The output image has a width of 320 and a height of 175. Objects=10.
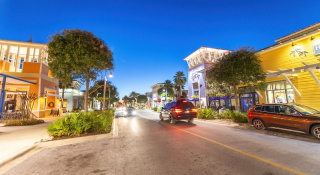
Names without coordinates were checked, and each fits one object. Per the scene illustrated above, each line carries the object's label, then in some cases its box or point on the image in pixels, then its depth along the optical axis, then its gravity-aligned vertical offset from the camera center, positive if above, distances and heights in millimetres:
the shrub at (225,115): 12926 -1406
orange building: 17219 +3934
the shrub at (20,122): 11141 -1673
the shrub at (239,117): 10656 -1293
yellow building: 11874 +3417
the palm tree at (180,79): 41938 +6939
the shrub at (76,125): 6547 -1200
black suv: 10766 -776
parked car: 6230 -879
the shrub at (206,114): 14172 -1364
